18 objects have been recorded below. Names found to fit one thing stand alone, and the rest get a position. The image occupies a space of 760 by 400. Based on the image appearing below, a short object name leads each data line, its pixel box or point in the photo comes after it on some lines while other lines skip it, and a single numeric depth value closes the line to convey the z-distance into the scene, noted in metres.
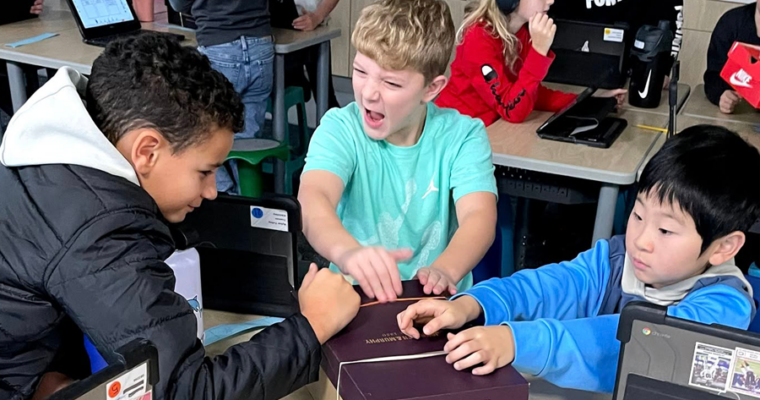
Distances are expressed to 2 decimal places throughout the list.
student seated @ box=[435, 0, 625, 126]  2.34
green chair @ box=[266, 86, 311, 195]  3.54
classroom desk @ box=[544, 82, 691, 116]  2.65
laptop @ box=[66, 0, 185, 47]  3.34
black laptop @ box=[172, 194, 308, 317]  1.32
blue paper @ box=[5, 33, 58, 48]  3.27
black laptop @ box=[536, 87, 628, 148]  2.27
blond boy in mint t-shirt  1.54
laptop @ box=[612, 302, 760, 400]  0.89
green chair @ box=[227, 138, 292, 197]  2.88
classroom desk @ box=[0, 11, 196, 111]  3.12
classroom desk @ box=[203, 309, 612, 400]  1.07
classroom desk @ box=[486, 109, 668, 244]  2.10
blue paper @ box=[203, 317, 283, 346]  1.31
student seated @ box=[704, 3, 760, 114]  2.79
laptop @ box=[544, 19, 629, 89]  2.51
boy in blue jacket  1.12
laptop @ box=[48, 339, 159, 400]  0.75
